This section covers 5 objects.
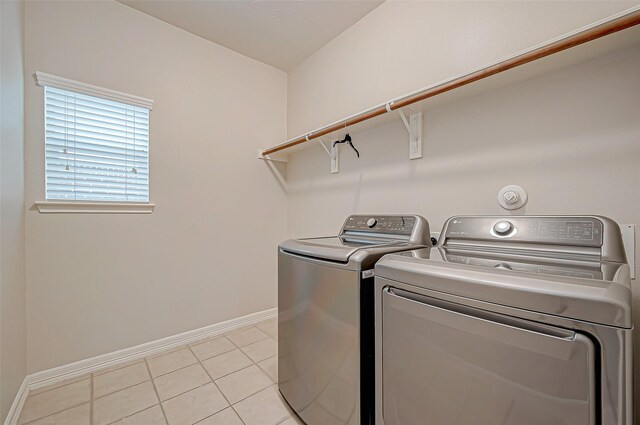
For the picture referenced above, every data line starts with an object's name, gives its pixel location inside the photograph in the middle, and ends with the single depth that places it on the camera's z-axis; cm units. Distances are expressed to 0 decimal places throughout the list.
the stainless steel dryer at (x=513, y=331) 56
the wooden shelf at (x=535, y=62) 87
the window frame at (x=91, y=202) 161
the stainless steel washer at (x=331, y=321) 104
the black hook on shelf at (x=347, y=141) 201
